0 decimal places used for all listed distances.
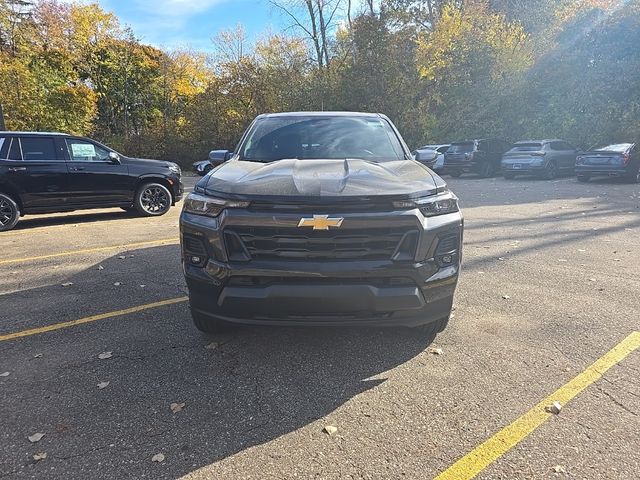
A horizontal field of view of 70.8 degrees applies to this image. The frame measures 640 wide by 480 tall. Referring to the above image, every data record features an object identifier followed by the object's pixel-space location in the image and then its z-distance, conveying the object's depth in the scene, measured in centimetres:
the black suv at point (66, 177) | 848
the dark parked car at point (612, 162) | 1490
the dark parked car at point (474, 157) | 1938
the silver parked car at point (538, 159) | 1705
